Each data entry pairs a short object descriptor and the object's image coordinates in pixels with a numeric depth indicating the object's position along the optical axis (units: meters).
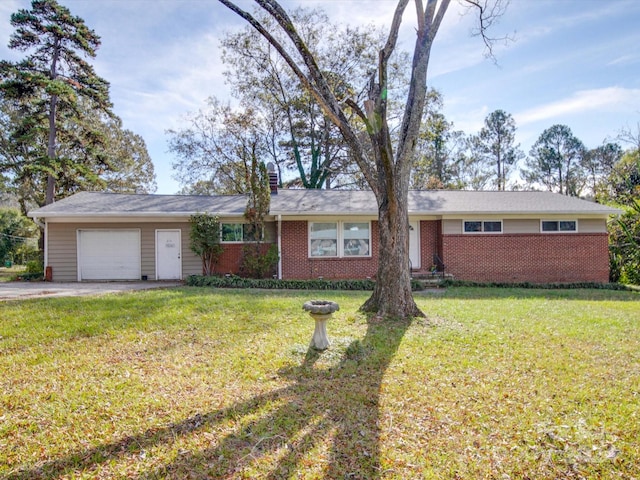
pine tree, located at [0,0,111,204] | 16.98
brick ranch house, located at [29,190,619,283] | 13.88
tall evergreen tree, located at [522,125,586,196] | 34.88
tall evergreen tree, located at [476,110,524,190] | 35.97
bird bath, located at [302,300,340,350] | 5.18
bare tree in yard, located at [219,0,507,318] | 6.95
